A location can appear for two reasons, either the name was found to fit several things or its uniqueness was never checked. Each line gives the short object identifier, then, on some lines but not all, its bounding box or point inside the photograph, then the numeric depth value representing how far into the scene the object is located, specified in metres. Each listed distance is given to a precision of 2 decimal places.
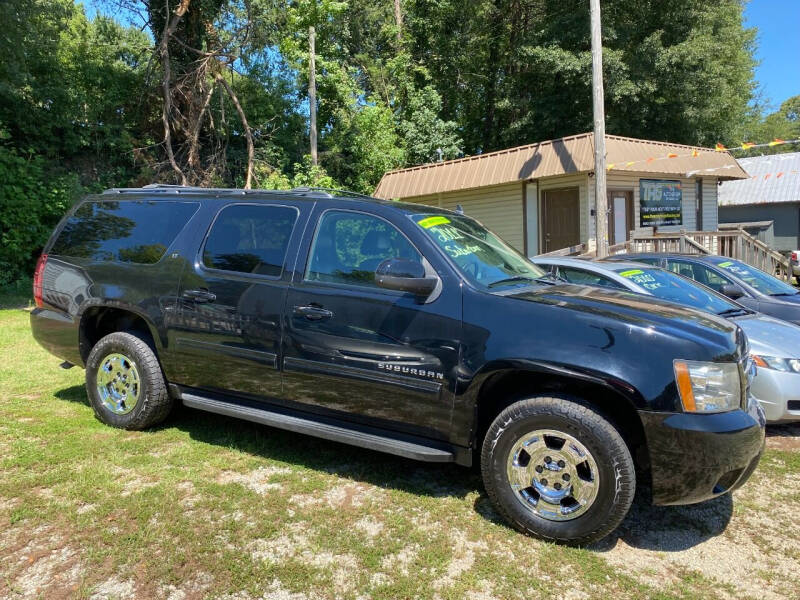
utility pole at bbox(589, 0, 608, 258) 11.80
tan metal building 15.27
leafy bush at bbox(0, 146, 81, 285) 14.50
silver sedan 4.82
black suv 2.99
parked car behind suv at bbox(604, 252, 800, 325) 7.00
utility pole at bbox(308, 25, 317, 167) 18.36
